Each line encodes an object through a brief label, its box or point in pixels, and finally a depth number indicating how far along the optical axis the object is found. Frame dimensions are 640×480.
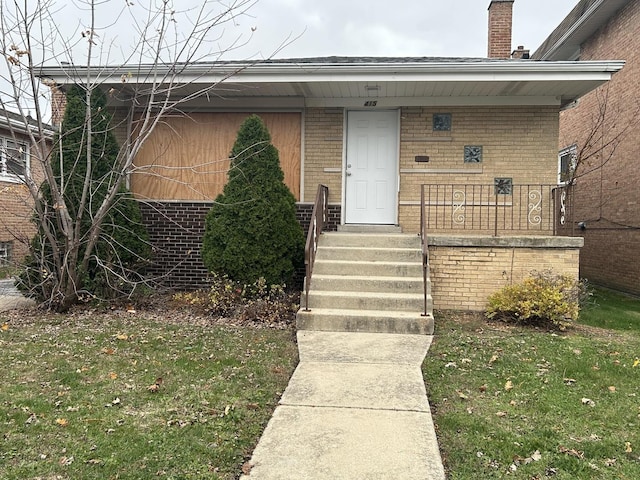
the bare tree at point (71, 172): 6.43
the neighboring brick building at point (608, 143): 10.65
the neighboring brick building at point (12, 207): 12.80
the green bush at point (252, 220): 7.02
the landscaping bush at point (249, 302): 6.52
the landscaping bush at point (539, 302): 6.27
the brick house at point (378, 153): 8.53
